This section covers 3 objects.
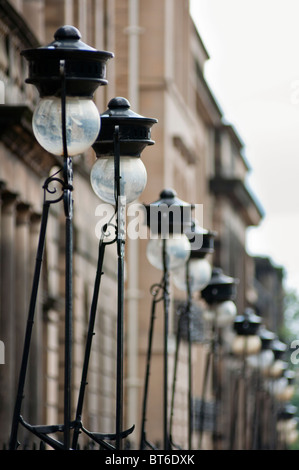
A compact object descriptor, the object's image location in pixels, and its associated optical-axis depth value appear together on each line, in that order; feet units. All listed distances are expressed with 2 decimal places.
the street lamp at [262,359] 121.54
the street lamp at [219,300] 85.71
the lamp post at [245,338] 108.27
